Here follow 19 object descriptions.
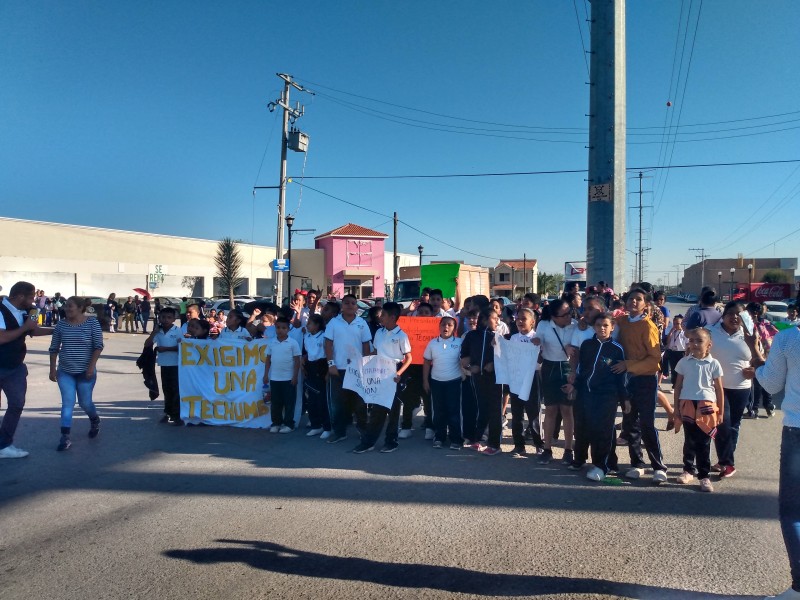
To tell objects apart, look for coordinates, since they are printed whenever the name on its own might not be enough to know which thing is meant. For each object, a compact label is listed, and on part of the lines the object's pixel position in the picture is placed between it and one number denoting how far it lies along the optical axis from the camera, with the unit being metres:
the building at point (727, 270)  93.50
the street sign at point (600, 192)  14.48
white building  38.16
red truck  44.62
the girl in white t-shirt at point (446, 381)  6.92
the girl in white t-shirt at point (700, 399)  5.32
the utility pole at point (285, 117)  23.81
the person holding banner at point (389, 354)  6.77
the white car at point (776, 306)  28.88
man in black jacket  6.11
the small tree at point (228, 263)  46.59
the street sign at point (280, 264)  23.38
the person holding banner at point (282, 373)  7.62
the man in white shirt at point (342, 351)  7.27
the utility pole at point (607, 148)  14.58
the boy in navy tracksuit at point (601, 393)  5.54
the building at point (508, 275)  73.75
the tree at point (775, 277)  78.11
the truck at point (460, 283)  18.12
